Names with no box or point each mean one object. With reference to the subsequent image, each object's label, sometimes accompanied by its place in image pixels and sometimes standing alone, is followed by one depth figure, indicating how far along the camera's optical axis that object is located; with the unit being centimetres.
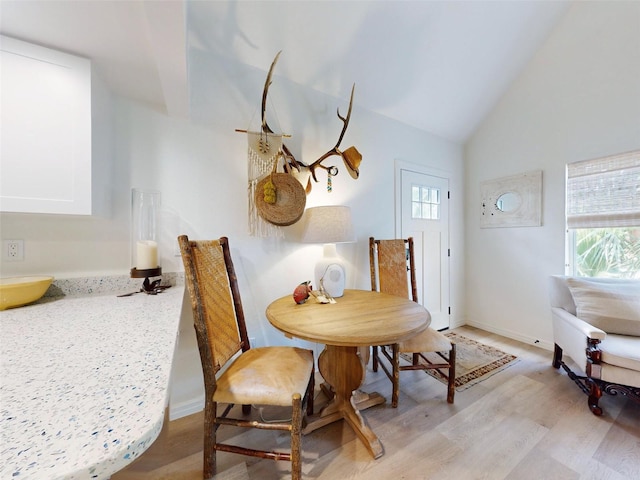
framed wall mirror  257
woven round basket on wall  173
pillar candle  140
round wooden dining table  112
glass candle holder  140
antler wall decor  169
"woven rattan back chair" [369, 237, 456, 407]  214
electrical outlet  124
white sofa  150
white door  270
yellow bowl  104
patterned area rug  197
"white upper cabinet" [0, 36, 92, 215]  105
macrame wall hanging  169
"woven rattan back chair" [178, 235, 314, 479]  107
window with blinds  204
